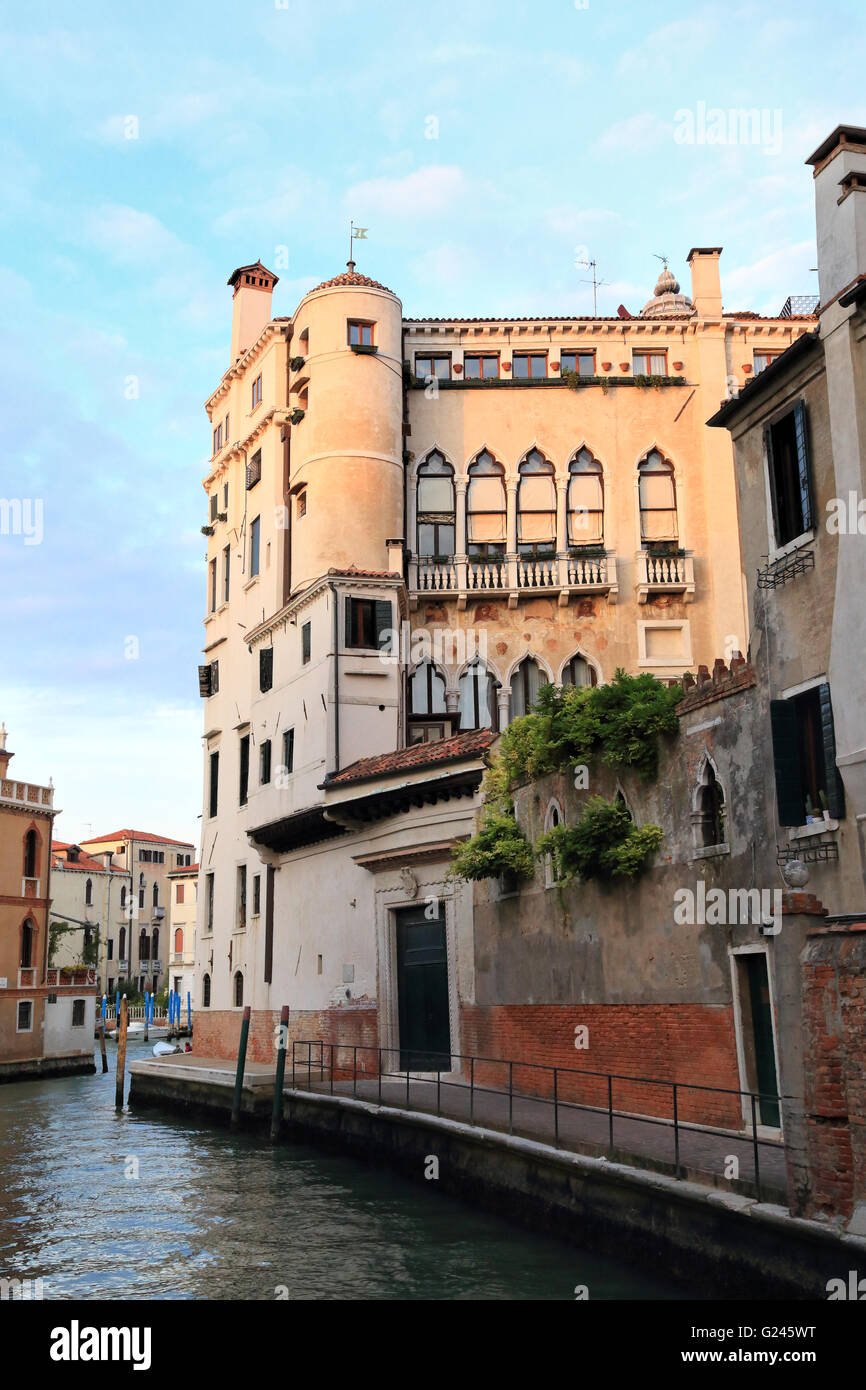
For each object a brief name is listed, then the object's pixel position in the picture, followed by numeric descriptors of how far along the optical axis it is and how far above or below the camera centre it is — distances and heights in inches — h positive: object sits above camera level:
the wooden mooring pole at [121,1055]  1376.7 -59.8
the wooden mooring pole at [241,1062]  1058.1 -53.5
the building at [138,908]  3875.5 +248.7
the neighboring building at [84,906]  3617.1 +242.0
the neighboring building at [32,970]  2015.3 +41.3
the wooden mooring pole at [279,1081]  962.7 -61.4
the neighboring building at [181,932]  3663.9 +167.7
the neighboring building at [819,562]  545.3 +177.2
